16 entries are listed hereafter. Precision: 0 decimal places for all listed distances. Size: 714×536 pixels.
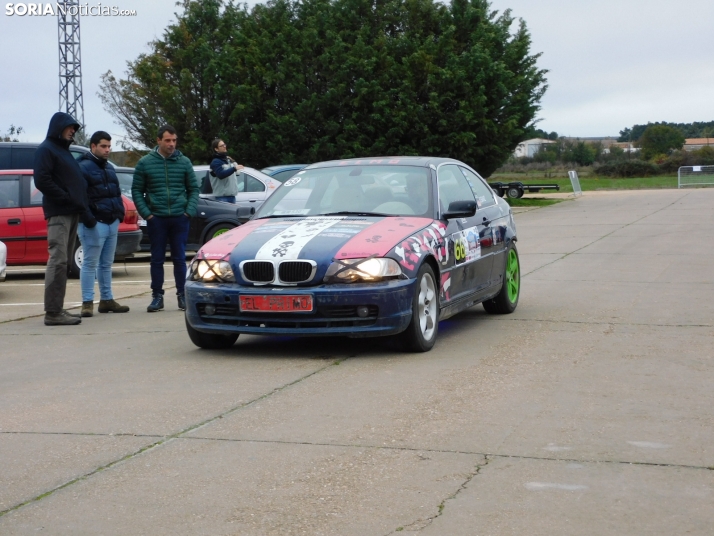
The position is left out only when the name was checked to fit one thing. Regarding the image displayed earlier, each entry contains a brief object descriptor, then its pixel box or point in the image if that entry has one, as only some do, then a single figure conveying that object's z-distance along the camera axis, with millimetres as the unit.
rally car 7680
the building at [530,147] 160100
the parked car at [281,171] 21091
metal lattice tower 42500
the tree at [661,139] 119062
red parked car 14945
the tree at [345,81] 36438
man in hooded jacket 10047
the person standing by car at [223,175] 16094
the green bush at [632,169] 72312
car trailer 37984
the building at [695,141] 148750
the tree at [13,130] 43544
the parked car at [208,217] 17375
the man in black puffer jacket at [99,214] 10523
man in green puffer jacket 10695
